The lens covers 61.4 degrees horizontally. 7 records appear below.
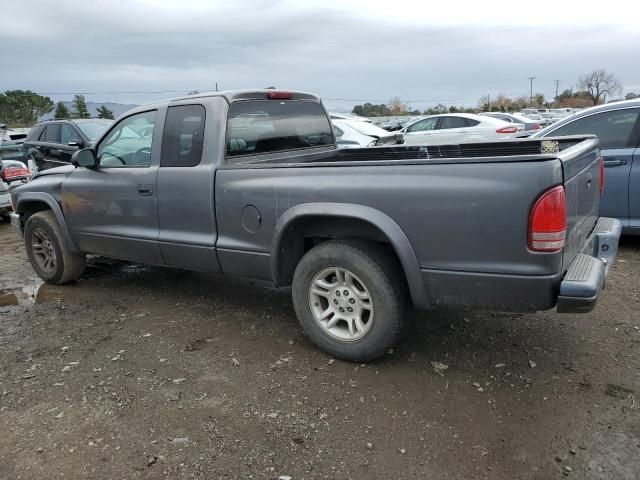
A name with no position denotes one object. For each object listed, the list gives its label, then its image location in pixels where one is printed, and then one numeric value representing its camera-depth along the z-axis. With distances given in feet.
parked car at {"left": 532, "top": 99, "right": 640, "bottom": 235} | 18.98
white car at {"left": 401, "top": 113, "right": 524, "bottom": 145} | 45.62
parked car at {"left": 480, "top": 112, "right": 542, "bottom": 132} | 46.10
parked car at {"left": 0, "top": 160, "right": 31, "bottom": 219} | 31.04
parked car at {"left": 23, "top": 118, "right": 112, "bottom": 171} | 35.09
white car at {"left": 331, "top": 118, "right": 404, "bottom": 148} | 34.53
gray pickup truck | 9.48
